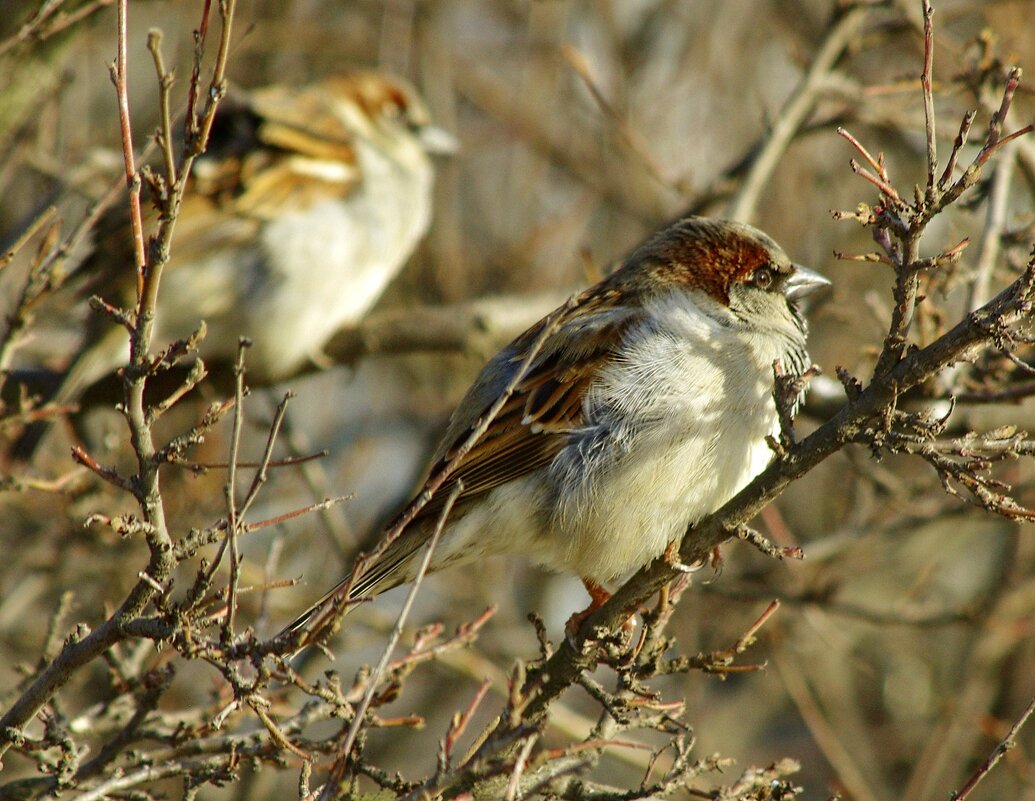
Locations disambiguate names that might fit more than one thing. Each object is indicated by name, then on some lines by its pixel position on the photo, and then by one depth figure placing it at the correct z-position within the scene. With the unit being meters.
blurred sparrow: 13.58
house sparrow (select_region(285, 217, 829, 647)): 8.01
